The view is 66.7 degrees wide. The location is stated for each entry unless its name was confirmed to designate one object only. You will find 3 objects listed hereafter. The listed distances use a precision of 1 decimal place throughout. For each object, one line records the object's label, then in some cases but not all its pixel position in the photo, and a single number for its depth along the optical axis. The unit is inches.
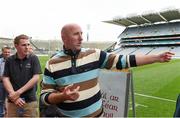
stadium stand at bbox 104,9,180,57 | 1103.2
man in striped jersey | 51.1
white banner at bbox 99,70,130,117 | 64.9
